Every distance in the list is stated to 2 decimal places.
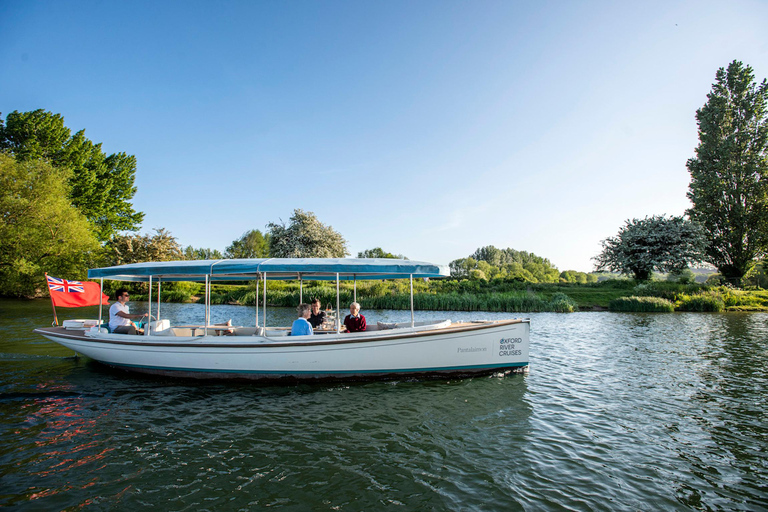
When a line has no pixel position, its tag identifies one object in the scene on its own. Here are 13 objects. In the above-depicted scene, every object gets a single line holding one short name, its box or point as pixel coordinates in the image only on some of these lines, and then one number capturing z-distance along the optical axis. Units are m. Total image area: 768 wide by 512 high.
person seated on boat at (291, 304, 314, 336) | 8.20
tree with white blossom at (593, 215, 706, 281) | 31.34
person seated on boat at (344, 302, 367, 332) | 8.69
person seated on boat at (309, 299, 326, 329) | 9.59
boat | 7.90
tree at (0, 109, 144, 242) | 35.25
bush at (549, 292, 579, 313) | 24.33
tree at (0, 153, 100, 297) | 27.14
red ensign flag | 9.70
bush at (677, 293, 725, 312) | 23.69
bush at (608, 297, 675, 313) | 23.56
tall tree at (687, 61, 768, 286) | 33.09
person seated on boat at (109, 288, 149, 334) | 9.22
